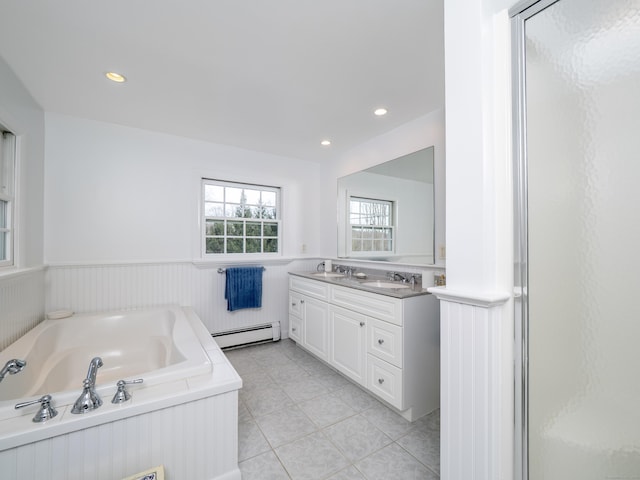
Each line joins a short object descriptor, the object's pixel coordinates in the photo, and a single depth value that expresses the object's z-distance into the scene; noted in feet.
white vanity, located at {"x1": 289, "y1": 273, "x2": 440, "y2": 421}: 6.08
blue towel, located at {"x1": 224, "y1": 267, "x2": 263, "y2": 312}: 9.89
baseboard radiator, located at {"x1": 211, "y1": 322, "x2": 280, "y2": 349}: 10.11
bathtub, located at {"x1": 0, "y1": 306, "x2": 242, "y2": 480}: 3.30
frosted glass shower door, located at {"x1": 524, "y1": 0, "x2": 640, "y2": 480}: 2.31
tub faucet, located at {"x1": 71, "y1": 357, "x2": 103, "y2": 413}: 3.57
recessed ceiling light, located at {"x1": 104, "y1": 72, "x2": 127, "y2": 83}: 5.90
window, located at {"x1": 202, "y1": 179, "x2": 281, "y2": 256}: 10.19
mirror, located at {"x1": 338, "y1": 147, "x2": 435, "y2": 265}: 7.84
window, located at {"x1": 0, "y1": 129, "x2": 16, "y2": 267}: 6.03
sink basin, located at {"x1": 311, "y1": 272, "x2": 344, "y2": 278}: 9.83
